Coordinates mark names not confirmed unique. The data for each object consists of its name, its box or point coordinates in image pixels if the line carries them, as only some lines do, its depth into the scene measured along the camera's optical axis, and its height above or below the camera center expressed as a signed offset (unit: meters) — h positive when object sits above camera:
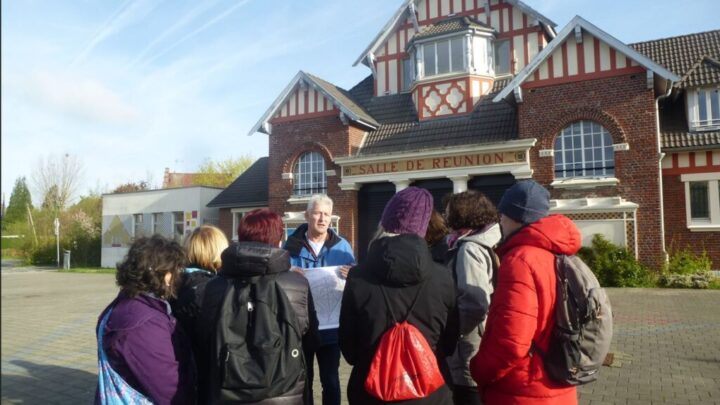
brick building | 13.92 +3.24
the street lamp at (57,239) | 28.52 -0.37
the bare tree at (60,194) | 28.30 +2.42
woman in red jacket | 2.37 -0.44
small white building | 24.50 +0.97
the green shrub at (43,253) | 33.38 -1.31
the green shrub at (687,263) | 13.44 -1.14
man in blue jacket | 3.91 -0.15
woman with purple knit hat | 2.45 -0.37
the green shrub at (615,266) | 13.41 -1.18
